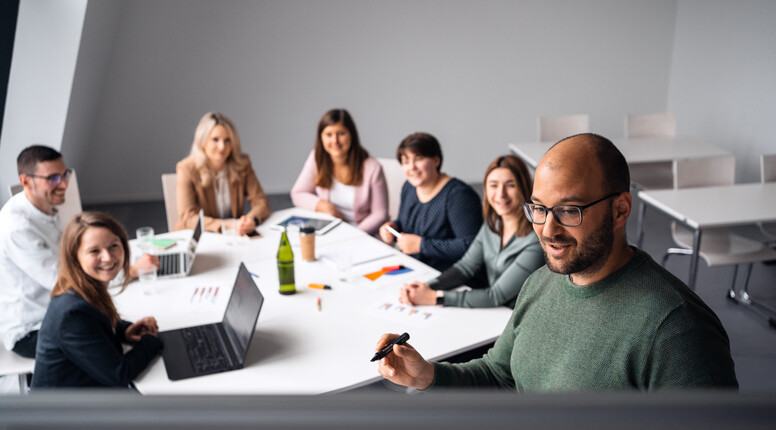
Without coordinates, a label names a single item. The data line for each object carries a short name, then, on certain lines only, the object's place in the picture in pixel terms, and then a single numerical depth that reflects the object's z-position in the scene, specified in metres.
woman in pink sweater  4.04
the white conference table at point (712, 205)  3.84
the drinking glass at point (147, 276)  2.95
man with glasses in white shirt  2.73
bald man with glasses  1.23
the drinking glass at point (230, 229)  3.54
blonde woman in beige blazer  3.83
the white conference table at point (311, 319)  2.19
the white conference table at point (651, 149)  5.39
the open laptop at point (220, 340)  2.24
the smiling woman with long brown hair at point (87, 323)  2.16
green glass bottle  2.81
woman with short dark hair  3.40
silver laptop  3.08
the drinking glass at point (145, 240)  3.32
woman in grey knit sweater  2.65
